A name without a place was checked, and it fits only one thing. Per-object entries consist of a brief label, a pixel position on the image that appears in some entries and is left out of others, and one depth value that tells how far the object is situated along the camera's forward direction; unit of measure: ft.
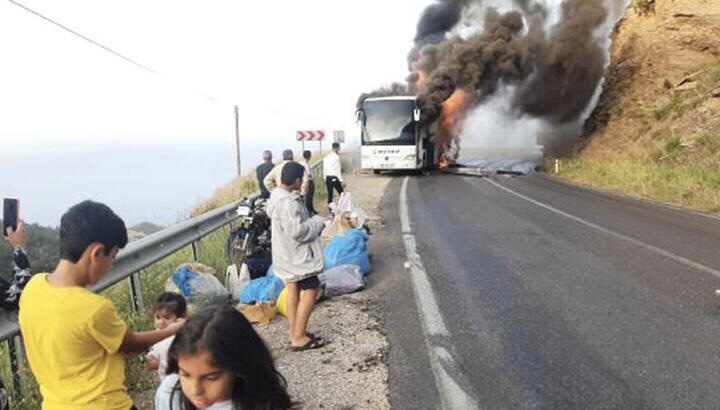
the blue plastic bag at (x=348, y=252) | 26.84
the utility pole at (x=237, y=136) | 79.20
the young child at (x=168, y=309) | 12.09
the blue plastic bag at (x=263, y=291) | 21.70
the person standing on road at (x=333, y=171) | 53.06
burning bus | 90.74
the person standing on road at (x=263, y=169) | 42.27
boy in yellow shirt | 8.04
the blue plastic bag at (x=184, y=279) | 19.77
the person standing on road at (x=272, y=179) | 24.11
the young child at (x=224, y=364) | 6.85
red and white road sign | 101.50
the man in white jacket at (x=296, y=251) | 18.37
